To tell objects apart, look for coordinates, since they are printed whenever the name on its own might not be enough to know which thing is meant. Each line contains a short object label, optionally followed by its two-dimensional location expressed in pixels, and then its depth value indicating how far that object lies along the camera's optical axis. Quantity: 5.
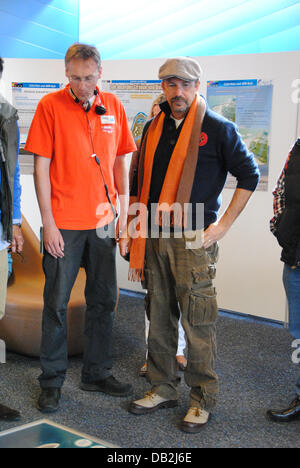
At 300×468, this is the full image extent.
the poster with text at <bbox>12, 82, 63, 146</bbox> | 4.51
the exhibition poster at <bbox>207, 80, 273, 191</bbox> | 3.94
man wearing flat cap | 2.28
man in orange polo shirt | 2.43
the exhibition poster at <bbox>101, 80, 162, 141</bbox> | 4.34
